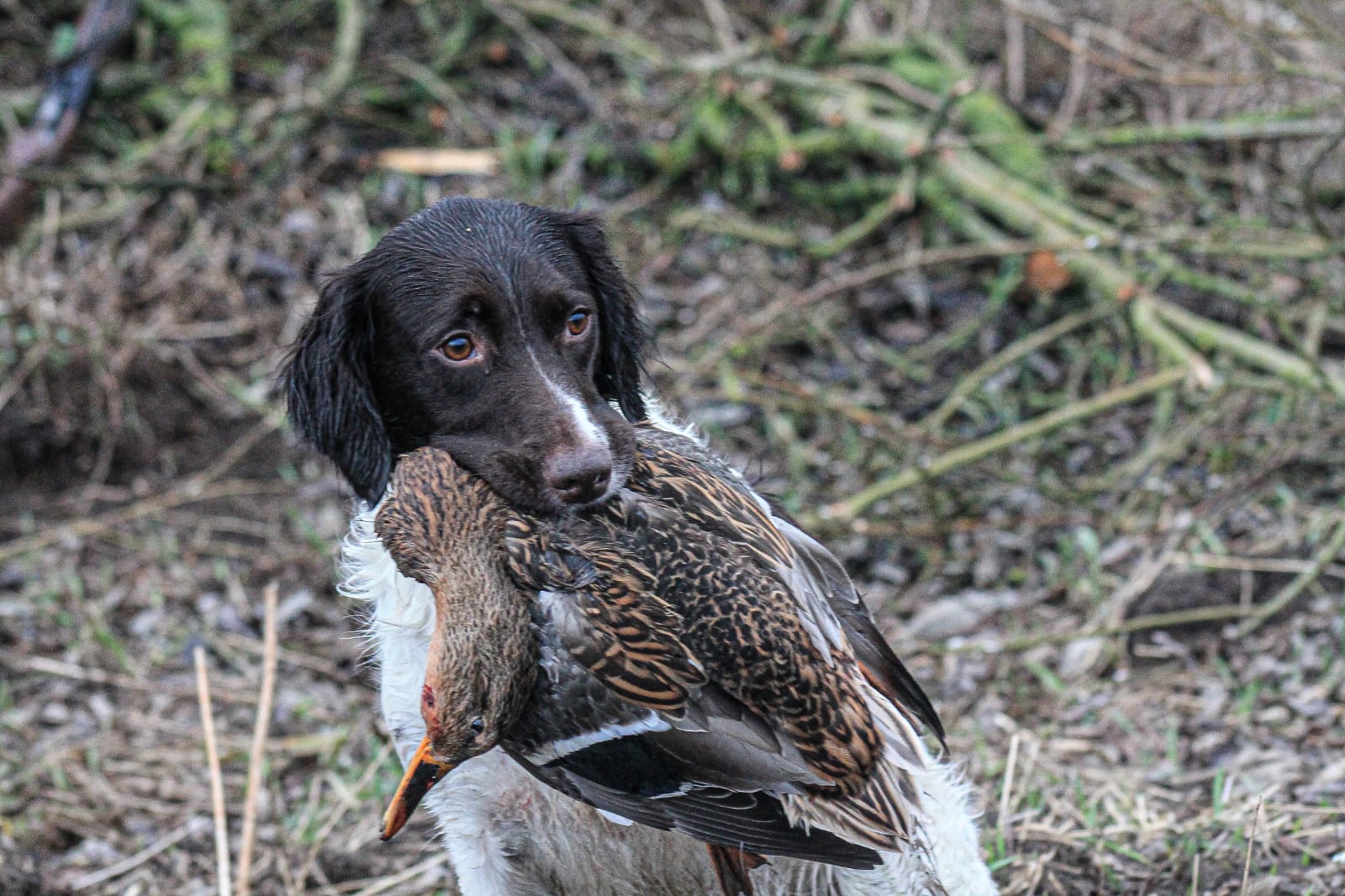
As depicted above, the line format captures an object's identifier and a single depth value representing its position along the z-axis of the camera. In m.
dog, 5.86
